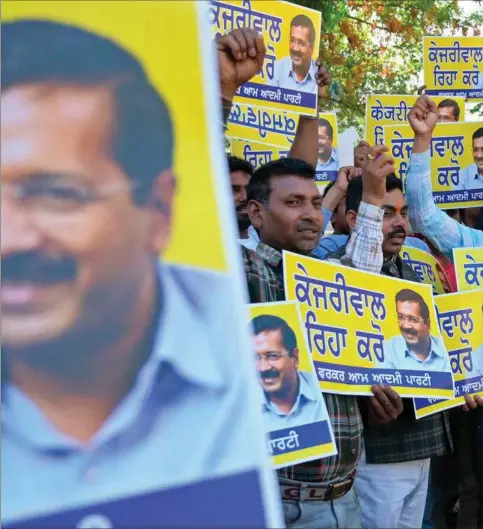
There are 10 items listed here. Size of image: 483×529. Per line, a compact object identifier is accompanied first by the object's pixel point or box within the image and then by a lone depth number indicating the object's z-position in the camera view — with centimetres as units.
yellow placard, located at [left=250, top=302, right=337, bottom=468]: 211
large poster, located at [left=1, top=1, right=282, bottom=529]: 103
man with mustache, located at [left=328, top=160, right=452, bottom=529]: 277
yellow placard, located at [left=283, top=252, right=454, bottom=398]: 239
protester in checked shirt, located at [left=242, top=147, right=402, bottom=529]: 229
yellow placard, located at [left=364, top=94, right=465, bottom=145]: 497
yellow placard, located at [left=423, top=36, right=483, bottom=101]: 518
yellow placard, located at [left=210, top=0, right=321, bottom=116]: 341
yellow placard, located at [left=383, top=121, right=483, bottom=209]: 416
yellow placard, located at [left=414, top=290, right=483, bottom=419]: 295
